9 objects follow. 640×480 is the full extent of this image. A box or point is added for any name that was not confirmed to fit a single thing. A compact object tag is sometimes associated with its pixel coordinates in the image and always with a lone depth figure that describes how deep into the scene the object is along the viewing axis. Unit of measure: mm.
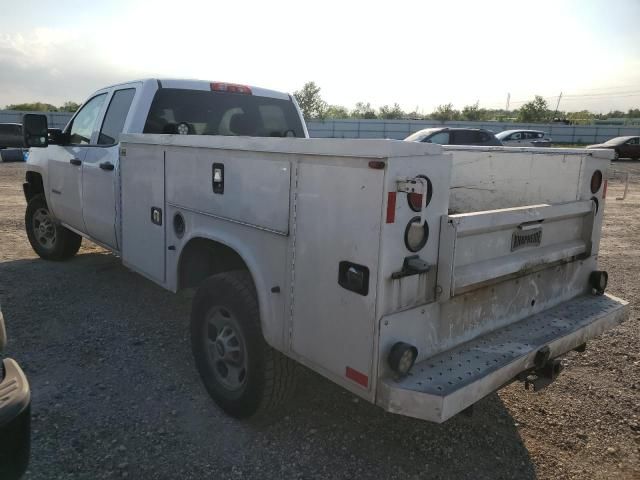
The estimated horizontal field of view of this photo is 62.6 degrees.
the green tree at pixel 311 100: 53594
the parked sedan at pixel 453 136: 15758
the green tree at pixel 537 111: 66062
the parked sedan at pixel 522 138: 24875
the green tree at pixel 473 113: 64619
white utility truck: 2256
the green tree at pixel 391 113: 66750
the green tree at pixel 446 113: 62375
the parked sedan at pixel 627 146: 29297
